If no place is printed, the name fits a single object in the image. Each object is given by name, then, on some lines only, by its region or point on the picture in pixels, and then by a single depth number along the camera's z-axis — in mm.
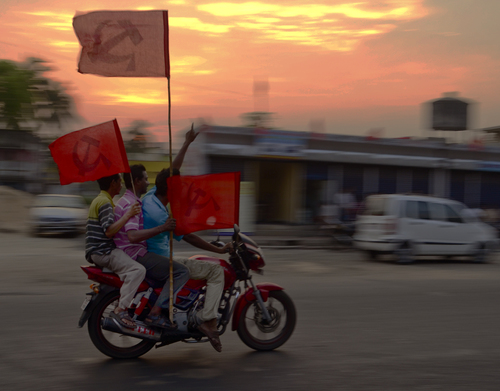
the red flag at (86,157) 4832
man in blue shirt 4805
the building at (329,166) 23766
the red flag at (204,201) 4855
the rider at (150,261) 4828
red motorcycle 4879
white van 13875
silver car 20609
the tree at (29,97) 43156
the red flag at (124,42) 4867
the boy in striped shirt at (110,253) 4723
